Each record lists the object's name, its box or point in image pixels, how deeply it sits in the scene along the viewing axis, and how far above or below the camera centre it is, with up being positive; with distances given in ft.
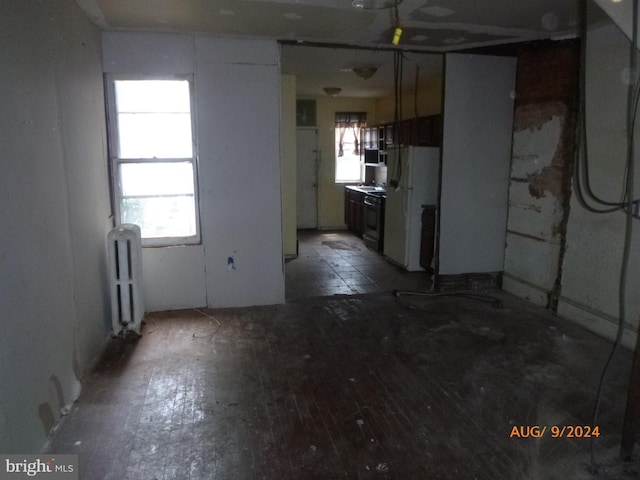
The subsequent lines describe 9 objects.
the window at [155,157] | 13.65 +0.26
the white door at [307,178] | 29.19 -0.82
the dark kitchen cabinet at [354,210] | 26.73 -2.80
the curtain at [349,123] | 29.84 +2.79
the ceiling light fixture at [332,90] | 24.67 +4.16
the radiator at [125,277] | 12.09 -3.02
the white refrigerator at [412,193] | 18.94 -1.17
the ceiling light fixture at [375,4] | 10.13 +3.67
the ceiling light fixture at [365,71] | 18.81 +3.94
